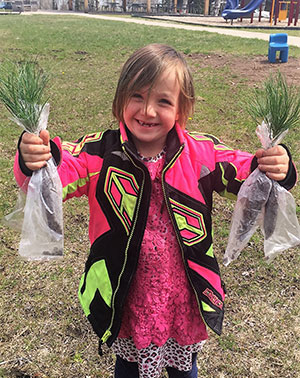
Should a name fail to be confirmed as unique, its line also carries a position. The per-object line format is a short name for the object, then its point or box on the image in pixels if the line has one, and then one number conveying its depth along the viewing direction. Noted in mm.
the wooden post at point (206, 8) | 30822
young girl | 1604
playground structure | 21375
